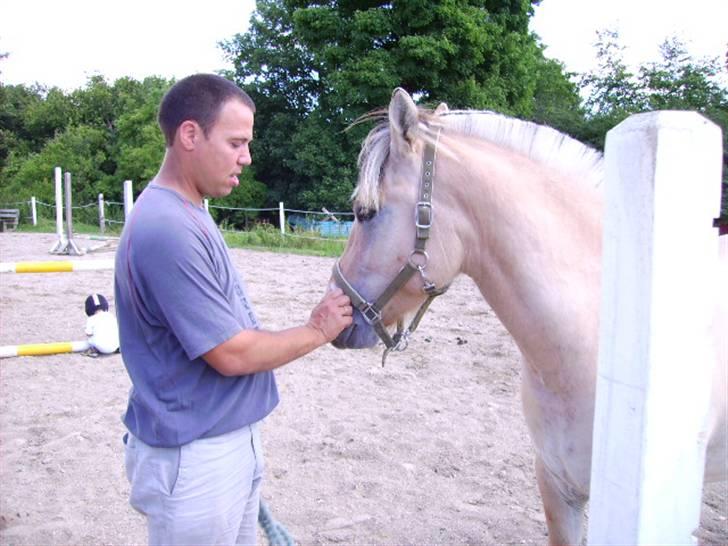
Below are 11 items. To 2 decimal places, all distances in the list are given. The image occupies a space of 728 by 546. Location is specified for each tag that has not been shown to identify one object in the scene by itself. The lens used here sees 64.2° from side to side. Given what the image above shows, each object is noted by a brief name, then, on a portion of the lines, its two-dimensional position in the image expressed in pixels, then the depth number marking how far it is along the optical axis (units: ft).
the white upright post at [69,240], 39.34
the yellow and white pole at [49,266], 15.65
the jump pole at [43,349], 16.71
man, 4.64
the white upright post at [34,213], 82.12
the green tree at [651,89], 57.11
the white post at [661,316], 2.47
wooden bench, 78.12
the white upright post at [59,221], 35.63
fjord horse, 5.70
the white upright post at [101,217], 71.41
